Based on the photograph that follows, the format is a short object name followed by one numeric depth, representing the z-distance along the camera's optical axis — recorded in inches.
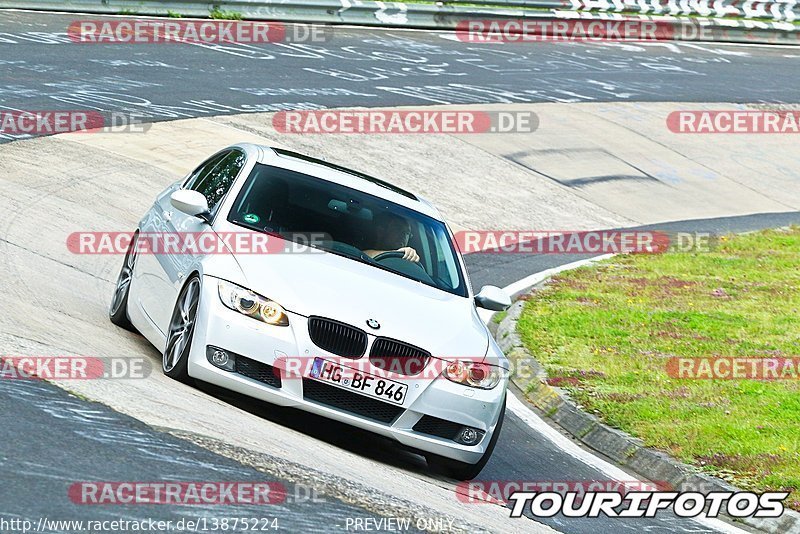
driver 715.4
